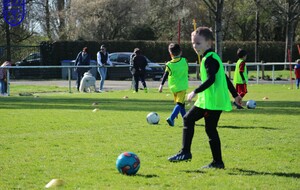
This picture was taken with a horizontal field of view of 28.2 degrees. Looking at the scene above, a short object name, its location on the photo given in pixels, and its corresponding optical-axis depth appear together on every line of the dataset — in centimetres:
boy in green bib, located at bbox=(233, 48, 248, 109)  1695
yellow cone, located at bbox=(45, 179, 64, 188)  673
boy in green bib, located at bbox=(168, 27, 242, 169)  781
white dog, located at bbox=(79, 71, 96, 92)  2652
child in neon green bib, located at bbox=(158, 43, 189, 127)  1256
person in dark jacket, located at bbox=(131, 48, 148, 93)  2638
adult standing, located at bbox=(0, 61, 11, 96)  2491
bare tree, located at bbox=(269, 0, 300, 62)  4134
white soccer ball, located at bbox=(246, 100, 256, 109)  1692
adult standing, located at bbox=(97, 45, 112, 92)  2707
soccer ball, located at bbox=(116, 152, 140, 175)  738
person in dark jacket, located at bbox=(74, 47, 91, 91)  2790
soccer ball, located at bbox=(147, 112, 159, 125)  1307
